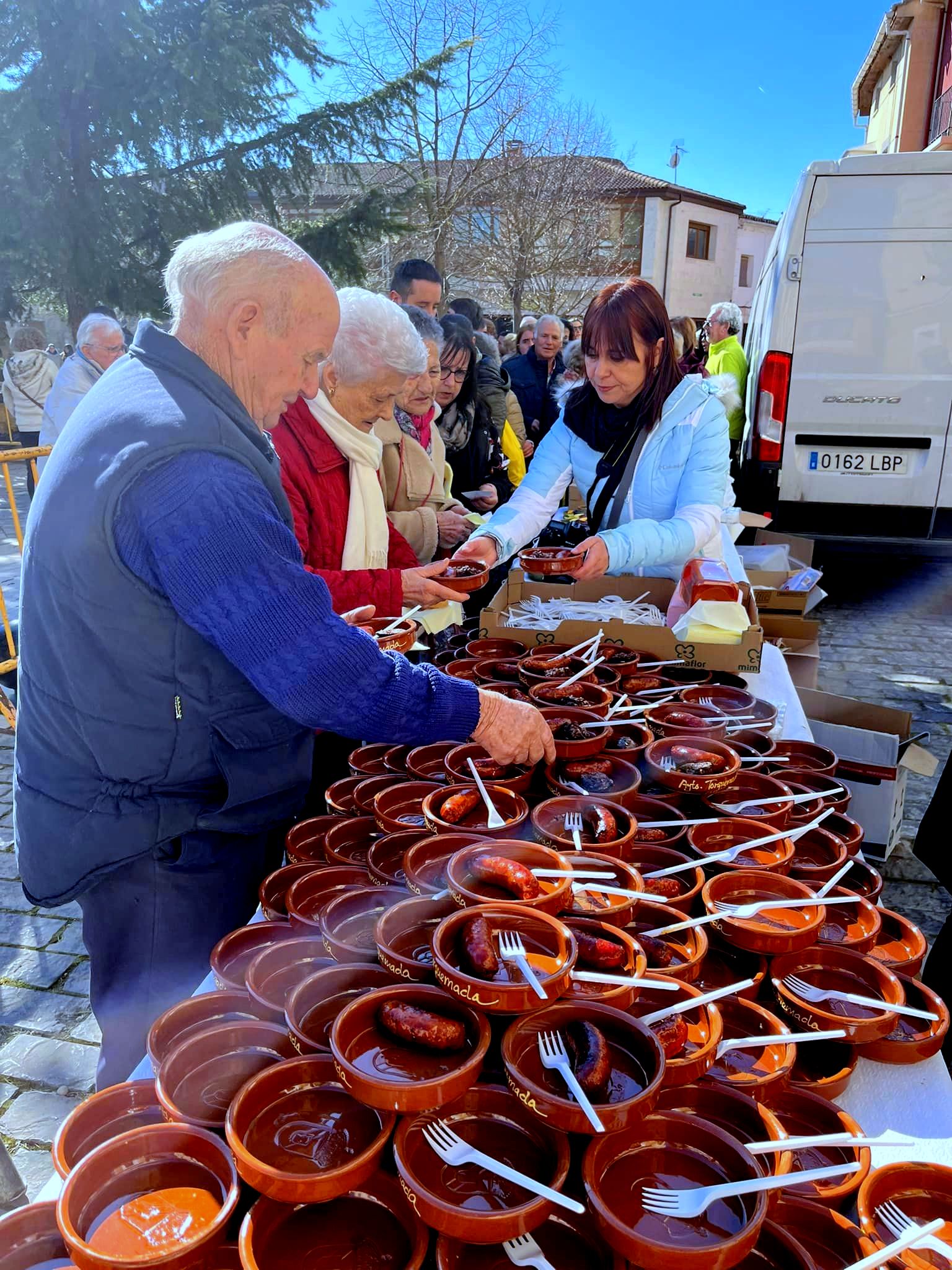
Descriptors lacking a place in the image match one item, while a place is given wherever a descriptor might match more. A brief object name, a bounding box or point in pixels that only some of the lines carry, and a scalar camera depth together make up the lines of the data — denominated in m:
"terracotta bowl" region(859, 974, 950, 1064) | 1.45
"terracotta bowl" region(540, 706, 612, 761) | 2.02
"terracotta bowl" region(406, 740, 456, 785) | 2.06
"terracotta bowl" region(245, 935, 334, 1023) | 1.37
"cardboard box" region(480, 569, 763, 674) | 2.83
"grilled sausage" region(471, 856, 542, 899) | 1.41
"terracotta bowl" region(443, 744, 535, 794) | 1.91
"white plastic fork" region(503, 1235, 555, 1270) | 0.99
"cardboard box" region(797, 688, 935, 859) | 3.31
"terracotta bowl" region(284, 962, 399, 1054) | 1.27
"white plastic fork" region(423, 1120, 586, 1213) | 0.97
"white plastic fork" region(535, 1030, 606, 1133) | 1.01
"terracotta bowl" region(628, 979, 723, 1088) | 1.18
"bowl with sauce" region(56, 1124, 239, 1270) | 0.99
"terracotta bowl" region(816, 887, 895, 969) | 1.58
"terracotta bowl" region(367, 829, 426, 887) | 1.63
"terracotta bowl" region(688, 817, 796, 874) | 1.74
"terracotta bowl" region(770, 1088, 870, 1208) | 1.14
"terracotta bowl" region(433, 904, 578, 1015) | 1.14
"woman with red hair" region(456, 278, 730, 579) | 3.12
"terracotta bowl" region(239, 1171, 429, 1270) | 1.02
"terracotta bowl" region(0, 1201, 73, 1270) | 1.04
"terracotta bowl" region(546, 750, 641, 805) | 1.90
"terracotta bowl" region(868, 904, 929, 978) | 1.62
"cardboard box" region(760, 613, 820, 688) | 4.03
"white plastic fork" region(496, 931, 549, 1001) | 1.14
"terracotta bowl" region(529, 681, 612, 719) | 2.34
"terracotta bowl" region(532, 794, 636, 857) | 1.63
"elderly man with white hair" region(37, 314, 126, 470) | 6.96
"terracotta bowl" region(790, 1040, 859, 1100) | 1.35
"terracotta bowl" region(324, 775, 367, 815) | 1.98
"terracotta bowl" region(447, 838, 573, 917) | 1.37
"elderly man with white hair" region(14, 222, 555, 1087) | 1.51
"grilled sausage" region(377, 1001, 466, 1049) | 1.14
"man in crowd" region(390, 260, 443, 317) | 5.28
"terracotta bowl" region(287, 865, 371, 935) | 1.55
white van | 5.94
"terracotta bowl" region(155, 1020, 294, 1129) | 1.18
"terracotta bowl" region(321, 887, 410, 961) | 1.41
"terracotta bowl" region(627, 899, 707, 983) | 1.38
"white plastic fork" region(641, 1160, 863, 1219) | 1.00
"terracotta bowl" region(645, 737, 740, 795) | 1.93
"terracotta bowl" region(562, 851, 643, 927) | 1.44
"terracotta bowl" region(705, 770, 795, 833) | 1.86
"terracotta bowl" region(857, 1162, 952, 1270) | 1.13
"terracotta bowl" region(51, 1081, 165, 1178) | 1.14
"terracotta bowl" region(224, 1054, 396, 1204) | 1.00
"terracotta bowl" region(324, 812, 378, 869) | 1.83
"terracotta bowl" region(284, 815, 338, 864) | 1.82
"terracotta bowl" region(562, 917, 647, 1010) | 1.25
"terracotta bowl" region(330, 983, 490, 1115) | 1.04
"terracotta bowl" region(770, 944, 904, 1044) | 1.39
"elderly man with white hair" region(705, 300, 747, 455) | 8.21
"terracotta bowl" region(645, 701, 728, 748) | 2.26
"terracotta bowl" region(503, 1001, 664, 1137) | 1.03
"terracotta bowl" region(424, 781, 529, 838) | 1.68
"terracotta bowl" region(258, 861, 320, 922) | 1.67
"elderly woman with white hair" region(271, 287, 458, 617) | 2.69
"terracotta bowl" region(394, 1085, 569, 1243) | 0.96
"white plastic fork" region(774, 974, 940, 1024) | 1.40
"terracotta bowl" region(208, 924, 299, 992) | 1.45
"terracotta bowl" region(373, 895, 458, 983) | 1.27
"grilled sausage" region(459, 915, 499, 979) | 1.20
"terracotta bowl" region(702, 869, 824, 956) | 1.46
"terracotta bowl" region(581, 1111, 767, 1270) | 0.93
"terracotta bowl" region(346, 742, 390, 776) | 2.16
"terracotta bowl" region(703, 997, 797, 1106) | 1.24
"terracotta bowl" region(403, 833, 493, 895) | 1.50
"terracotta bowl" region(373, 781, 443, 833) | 1.81
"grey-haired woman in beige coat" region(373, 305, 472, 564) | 3.89
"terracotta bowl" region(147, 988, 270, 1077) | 1.31
